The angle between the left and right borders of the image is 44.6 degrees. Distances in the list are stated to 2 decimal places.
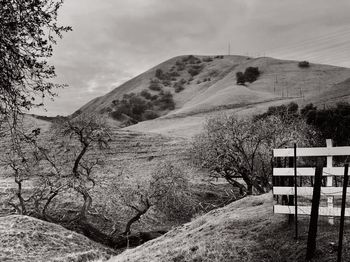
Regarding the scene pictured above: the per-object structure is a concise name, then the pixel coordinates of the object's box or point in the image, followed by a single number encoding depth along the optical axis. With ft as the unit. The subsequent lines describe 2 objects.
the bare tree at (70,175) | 91.35
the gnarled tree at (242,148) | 100.99
